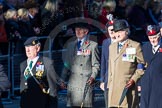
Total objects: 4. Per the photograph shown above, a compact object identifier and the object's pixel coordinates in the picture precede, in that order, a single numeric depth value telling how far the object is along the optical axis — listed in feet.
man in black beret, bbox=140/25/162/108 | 45.09
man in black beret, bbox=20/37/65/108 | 60.03
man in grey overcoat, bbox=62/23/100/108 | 62.34
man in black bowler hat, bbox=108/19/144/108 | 56.85
